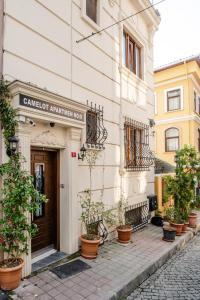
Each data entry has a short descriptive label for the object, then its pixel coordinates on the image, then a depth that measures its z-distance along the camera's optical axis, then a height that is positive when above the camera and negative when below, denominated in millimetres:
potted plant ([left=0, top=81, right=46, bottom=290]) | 4148 -740
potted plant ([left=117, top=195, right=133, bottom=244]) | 6828 -1966
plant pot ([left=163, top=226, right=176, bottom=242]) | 7152 -2127
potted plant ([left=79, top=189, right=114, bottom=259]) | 5652 -1514
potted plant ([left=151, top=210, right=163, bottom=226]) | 9042 -2165
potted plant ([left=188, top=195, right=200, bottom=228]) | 8922 -2047
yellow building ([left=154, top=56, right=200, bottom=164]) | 17688 +4212
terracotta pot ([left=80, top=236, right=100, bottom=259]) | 5617 -1968
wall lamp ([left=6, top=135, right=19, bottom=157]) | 4235 +338
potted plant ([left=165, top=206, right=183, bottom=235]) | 7828 -1866
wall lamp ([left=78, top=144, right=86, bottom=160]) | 6104 +247
